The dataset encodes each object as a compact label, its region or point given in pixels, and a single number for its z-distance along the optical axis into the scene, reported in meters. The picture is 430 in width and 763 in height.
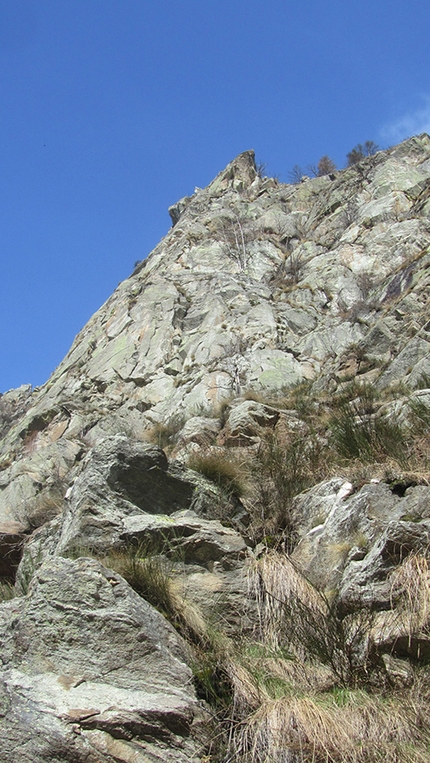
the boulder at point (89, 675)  3.15
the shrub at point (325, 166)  42.56
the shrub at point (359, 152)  40.32
